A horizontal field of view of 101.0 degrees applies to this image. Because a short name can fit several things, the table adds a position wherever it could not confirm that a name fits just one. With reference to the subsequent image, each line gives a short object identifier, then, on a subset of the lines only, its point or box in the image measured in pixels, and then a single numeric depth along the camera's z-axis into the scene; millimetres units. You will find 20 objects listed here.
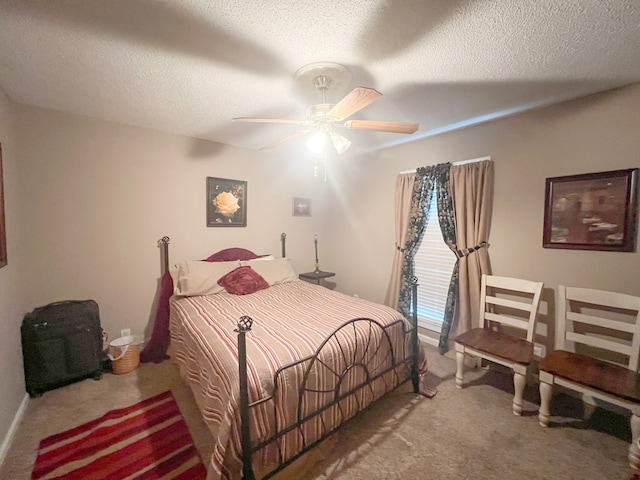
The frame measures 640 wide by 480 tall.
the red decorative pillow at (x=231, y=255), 3367
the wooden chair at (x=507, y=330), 2014
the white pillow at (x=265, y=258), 3388
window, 3117
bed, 1335
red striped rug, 1546
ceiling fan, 1712
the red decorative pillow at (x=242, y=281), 2871
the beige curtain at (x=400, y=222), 3307
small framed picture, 4172
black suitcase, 2152
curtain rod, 2706
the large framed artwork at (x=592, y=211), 1968
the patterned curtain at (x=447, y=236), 2904
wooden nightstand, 4004
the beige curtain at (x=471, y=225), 2680
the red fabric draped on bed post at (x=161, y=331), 2767
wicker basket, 2523
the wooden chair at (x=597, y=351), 1634
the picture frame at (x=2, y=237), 1811
